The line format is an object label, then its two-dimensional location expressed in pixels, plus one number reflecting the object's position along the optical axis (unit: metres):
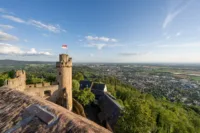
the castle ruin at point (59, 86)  22.02
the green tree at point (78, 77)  60.12
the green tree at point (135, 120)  13.99
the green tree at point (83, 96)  30.56
